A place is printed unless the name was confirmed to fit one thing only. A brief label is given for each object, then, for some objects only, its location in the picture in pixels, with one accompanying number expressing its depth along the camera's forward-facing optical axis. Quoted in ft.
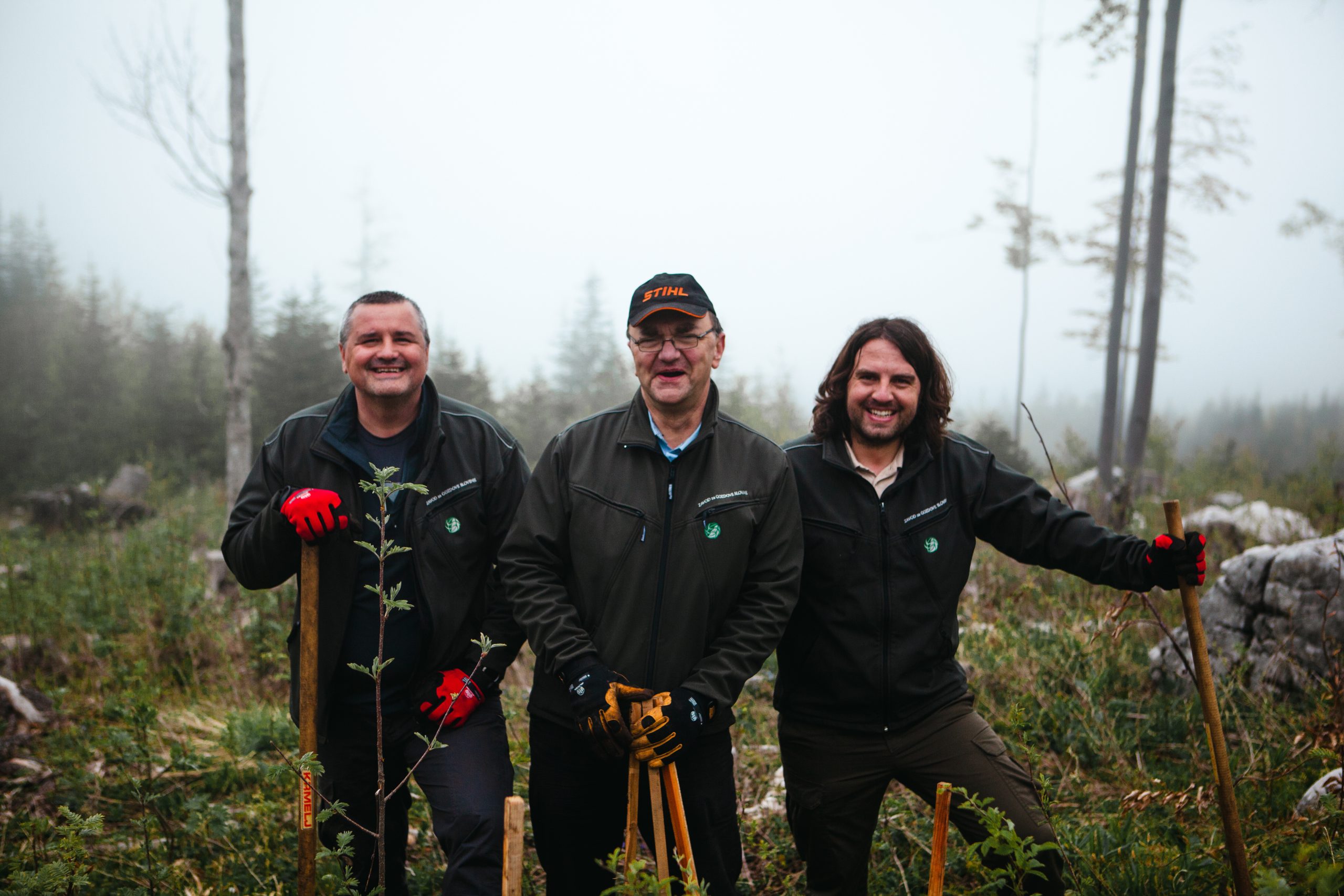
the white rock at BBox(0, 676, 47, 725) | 16.57
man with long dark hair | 8.89
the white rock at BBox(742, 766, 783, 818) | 12.33
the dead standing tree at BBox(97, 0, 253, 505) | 30.32
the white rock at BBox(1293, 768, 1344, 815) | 10.14
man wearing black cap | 8.16
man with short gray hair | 8.84
